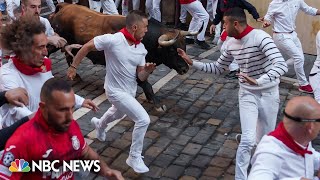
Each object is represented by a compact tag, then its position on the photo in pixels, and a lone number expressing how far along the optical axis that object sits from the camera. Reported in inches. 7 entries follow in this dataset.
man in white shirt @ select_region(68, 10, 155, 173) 252.2
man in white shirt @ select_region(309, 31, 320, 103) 320.8
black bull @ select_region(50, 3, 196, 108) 347.3
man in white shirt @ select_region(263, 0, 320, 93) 370.6
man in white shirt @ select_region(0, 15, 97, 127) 186.2
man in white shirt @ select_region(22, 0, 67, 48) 268.2
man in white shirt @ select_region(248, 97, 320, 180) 140.3
